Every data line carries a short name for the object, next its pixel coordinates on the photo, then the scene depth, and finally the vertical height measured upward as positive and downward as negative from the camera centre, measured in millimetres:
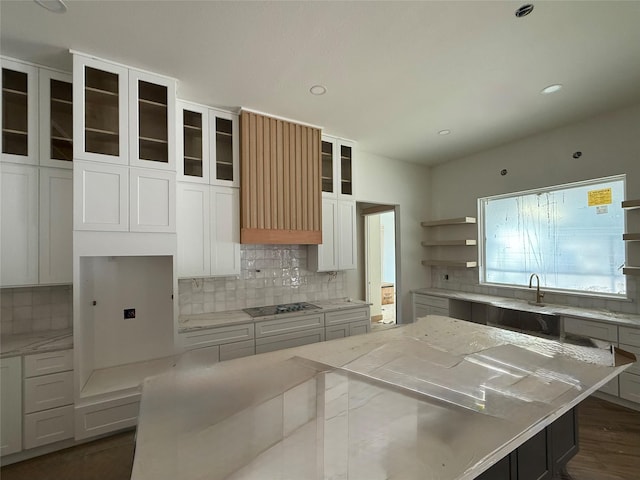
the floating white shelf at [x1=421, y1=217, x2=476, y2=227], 4152 +324
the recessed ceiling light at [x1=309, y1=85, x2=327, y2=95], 2492 +1368
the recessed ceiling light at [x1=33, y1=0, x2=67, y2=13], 1584 +1370
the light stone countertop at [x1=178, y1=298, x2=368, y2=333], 2559 -698
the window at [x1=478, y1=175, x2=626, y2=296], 3049 +54
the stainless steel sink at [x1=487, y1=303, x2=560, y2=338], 3010 -895
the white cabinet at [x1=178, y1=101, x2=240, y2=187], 2711 +989
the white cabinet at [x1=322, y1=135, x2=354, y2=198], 3576 +974
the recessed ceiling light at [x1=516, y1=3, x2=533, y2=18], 1666 +1364
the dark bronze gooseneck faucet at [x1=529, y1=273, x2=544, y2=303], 3430 -583
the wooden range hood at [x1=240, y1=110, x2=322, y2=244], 2928 +693
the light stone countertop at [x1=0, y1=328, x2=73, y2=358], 1990 -681
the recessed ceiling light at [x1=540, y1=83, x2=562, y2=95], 2479 +1337
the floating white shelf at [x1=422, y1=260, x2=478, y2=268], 4102 -303
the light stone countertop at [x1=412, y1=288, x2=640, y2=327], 2682 -727
